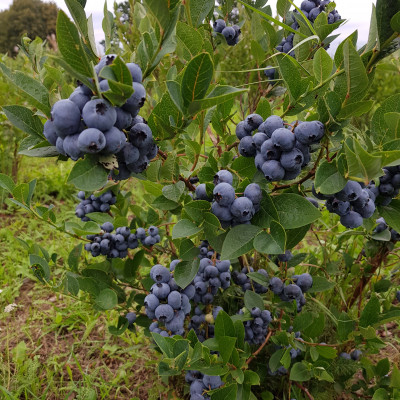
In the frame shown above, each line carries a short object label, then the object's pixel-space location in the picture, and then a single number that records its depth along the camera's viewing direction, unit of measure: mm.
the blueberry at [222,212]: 267
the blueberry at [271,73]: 495
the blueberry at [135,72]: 215
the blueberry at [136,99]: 208
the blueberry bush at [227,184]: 217
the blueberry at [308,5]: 481
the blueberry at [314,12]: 477
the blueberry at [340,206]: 275
